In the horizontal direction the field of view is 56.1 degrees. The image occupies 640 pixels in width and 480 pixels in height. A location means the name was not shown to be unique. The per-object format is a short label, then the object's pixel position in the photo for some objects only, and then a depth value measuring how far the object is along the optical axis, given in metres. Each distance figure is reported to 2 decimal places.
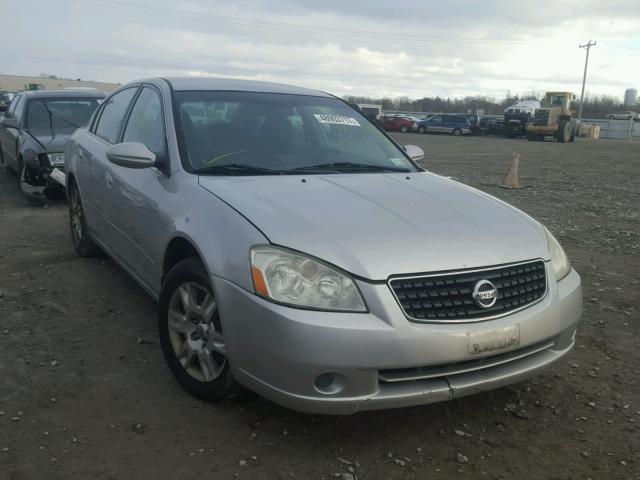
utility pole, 67.38
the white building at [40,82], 83.31
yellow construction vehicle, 36.34
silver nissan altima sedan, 2.43
